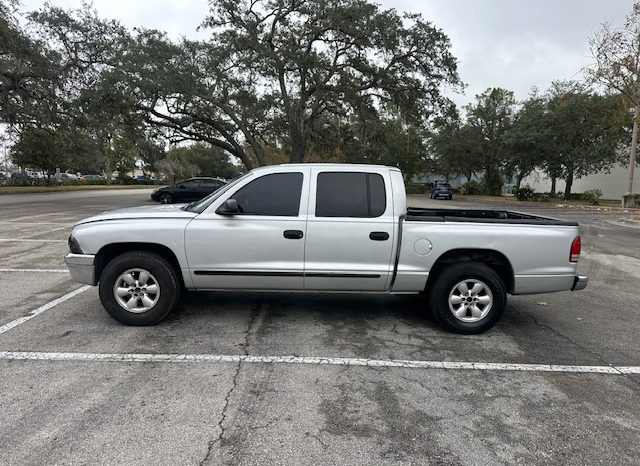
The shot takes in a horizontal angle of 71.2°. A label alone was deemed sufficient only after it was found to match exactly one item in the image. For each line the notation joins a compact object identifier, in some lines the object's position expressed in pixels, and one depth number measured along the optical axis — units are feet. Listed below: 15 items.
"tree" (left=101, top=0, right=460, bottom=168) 76.74
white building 138.72
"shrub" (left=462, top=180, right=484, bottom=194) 164.45
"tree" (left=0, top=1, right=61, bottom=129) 74.08
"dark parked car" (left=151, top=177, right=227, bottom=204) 77.20
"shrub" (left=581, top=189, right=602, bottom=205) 111.34
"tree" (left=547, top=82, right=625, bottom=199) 106.32
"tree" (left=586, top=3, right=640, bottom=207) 57.06
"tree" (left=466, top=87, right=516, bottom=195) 145.38
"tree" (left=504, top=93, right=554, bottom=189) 113.39
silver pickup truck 15.61
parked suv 133.08
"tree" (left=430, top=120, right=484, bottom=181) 145.48
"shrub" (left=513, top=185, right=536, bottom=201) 121.19
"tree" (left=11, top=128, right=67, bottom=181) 133.08
